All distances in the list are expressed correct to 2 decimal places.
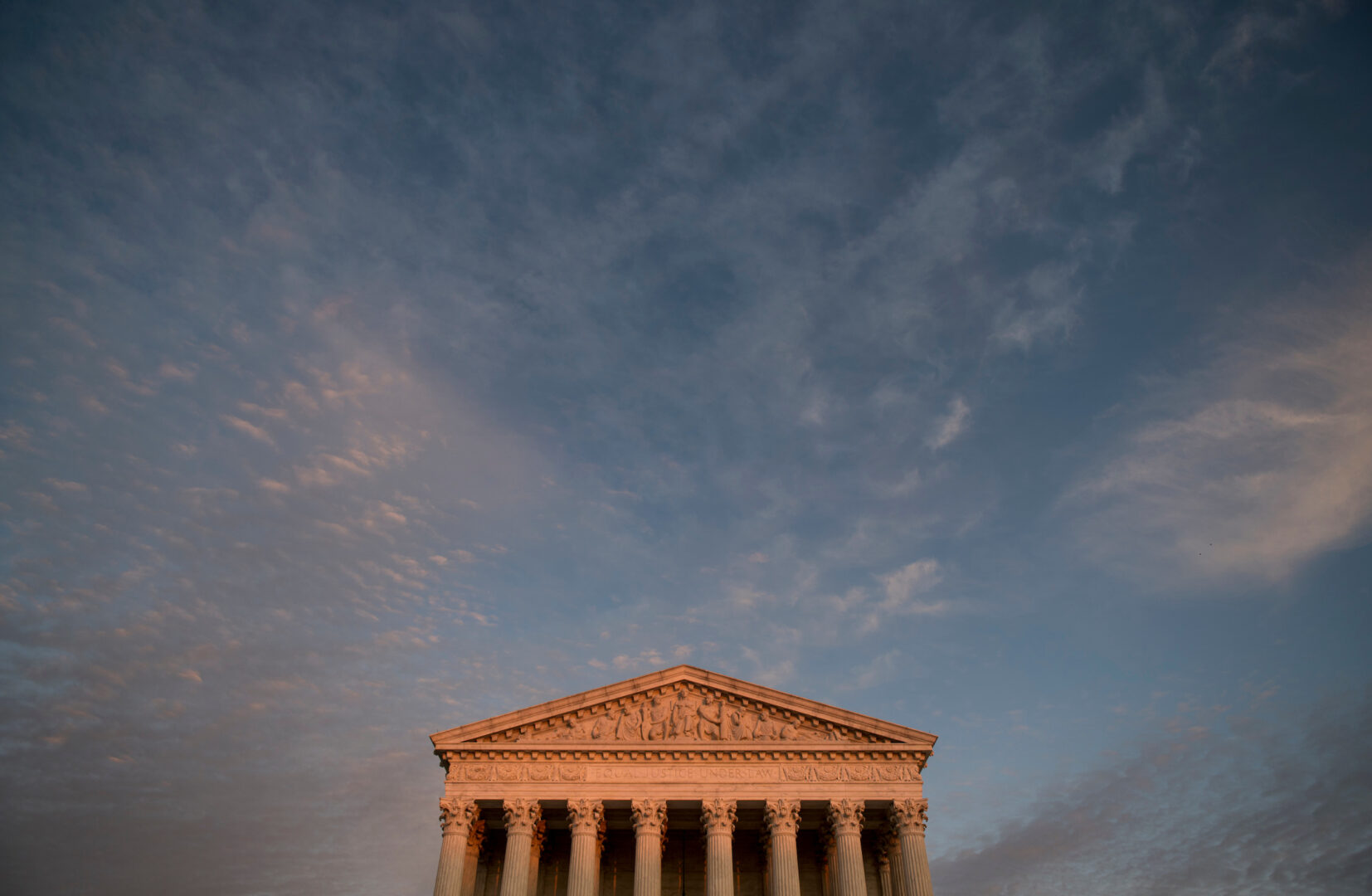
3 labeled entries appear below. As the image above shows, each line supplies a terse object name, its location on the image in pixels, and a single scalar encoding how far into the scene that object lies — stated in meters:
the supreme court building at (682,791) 32.94
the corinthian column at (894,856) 33.00
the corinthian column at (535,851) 34.47
